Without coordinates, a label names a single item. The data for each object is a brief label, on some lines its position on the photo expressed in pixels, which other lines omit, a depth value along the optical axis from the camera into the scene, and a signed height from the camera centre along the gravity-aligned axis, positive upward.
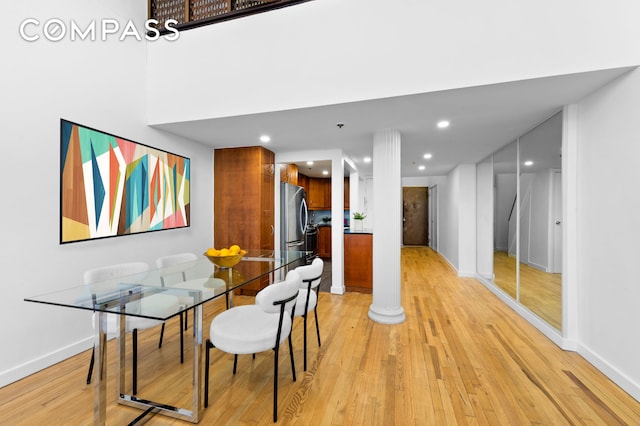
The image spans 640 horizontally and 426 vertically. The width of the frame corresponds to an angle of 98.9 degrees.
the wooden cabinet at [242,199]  4.09 +0.22
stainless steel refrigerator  4.76 -0.07
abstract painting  2.30 +0.27
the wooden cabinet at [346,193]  6.72 +0.52
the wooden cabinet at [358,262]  4.29 -0.77
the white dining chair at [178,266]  2.09 -0.46
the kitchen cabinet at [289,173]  4.93 +0.76
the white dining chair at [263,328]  1.60 -0.73
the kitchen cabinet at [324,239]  6.95 -0.65
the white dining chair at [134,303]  1.39 -0.48
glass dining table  1.40 -0.47
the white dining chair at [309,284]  2.13 -0.57
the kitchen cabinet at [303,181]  6.60 +0.81
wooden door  9.20 -0.16
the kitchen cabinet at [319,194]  7.27 +0.52
